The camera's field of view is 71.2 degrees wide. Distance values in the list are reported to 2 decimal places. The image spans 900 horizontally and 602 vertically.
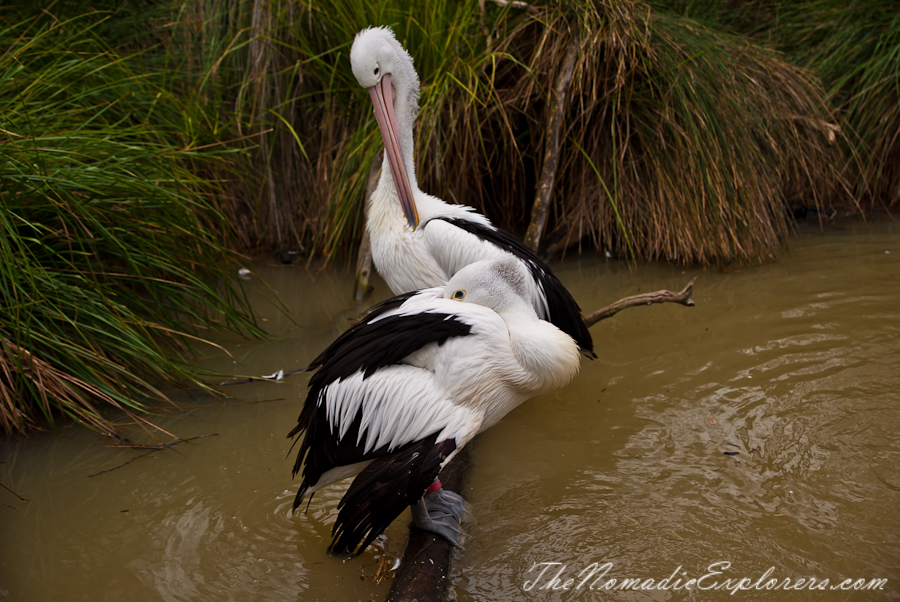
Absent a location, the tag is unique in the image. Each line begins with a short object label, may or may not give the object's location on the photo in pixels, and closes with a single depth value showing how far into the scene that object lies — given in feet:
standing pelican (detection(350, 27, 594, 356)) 9.77
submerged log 5.98
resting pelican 6.58
